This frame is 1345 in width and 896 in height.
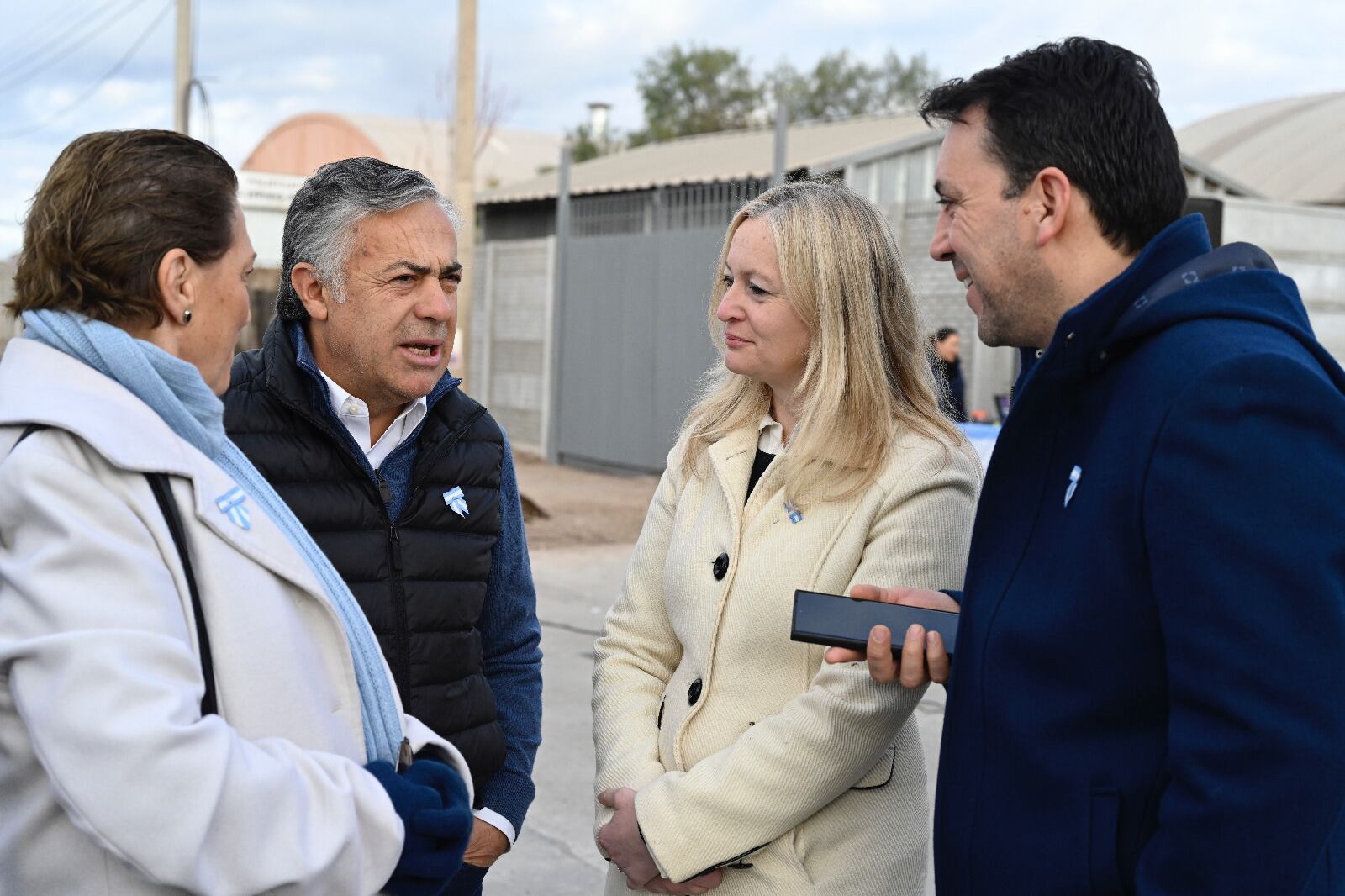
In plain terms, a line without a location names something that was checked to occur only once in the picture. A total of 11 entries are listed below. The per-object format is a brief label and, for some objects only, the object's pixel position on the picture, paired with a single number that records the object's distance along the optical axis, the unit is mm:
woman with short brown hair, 1439
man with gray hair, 2457
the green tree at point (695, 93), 41531
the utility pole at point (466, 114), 15102
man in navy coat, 1488
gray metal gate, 14227
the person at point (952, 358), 12062
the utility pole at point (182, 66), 21469
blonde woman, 2340
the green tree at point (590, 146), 38031
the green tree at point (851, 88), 45969
